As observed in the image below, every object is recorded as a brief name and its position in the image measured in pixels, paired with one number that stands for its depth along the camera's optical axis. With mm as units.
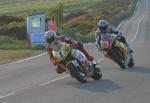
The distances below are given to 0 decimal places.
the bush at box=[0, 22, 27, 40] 46719
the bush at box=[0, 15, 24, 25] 56844
